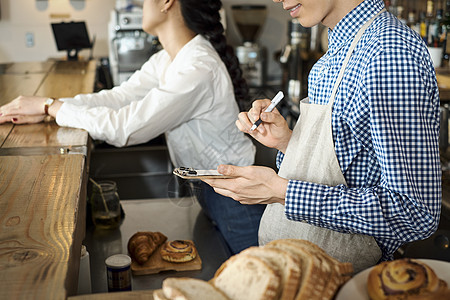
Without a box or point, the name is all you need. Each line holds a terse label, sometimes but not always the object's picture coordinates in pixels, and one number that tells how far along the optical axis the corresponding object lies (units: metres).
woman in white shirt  1.92
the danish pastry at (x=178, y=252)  1.63
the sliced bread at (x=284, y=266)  0.74
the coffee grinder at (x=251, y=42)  5.56
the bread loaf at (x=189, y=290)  0.74
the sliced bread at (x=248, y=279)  0.73
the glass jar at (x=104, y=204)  1.90
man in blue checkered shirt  1.02
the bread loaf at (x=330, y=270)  0.78
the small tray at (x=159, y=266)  1.60
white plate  0.78
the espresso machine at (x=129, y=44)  4.74
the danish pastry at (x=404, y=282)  0.73
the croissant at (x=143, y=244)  1.61
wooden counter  0.86
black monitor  4.05
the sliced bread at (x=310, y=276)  0.75
